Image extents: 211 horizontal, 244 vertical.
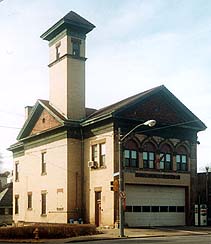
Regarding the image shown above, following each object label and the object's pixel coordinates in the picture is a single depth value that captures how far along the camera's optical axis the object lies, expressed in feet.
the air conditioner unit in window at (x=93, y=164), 138.71
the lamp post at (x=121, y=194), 104.01
